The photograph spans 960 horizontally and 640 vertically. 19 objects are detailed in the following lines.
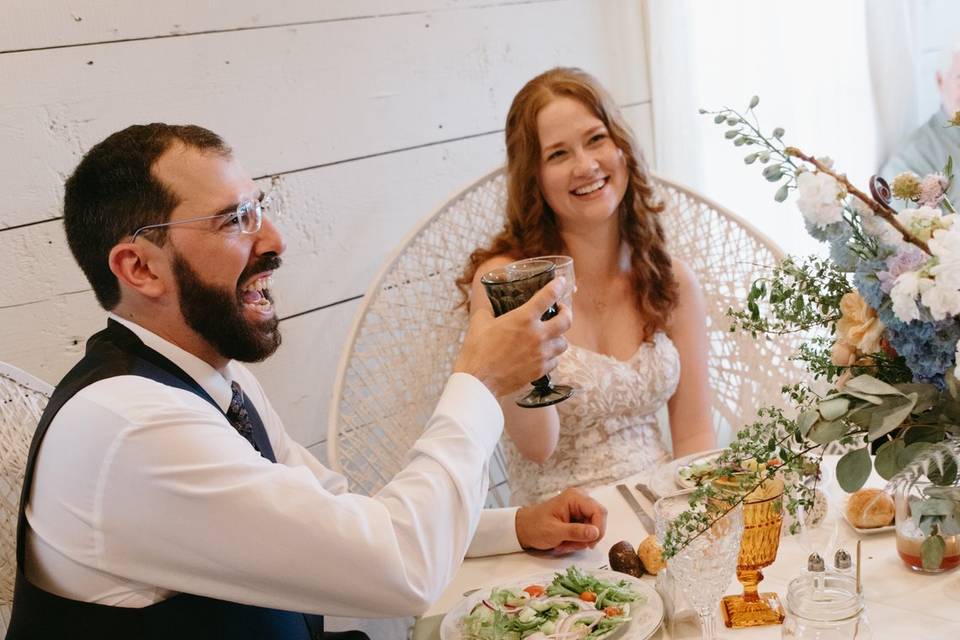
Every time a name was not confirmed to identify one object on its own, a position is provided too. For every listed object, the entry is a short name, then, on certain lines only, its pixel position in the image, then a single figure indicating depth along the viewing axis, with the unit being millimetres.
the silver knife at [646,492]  1741
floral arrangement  973
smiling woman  2357
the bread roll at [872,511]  1453
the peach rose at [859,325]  1042
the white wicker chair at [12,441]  1657
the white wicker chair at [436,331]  2309
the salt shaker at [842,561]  1224
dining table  1246
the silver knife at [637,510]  1639
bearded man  1280
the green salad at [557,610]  1312
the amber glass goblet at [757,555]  1291
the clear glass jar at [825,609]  1108
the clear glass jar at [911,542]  1335
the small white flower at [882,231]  1008
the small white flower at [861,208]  1010
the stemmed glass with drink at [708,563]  1199
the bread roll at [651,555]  1452
